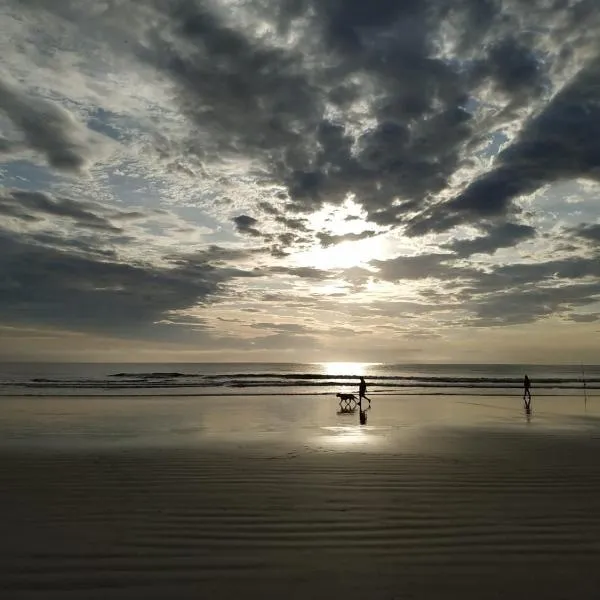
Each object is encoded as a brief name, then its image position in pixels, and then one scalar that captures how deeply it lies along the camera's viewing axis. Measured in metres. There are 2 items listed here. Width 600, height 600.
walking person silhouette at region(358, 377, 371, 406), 28.70
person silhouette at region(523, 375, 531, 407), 30.38
